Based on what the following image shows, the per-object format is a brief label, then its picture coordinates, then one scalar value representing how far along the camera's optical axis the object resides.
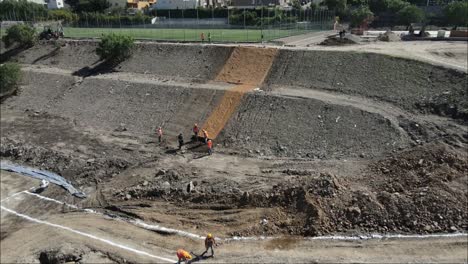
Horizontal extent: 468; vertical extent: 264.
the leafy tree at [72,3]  94.71
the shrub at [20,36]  50.06
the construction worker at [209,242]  17.12
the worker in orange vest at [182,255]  16.50
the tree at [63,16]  78.12
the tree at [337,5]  70.31
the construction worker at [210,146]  26.42
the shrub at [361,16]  53.44
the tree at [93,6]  88.74
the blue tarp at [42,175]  24.16
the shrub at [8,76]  38.25
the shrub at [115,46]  41.12
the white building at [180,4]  88.44
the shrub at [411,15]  53.69
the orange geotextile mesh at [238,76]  30.08
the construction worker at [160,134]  28.71
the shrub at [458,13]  47.72
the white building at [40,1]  94.89
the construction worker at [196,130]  27.45
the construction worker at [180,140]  27.52
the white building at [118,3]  95.93
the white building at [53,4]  99.38
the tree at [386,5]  62.54
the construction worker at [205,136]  26.94
